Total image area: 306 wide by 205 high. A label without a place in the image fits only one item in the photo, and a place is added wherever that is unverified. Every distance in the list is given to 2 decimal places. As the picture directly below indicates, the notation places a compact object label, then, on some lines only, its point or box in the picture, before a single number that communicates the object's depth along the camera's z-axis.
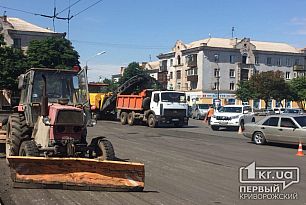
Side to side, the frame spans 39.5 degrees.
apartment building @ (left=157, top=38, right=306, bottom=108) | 82.44
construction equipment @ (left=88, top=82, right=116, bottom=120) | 37.41
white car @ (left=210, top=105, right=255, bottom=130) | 28.06
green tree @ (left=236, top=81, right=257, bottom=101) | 72.59
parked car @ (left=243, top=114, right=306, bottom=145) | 17.22
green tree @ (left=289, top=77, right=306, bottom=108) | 75.25
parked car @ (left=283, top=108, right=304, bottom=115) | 47.61
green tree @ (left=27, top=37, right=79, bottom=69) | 56.12
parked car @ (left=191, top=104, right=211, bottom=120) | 47.42
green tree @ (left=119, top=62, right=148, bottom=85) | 108.39
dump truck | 28.86
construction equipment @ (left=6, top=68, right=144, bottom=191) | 8.22
